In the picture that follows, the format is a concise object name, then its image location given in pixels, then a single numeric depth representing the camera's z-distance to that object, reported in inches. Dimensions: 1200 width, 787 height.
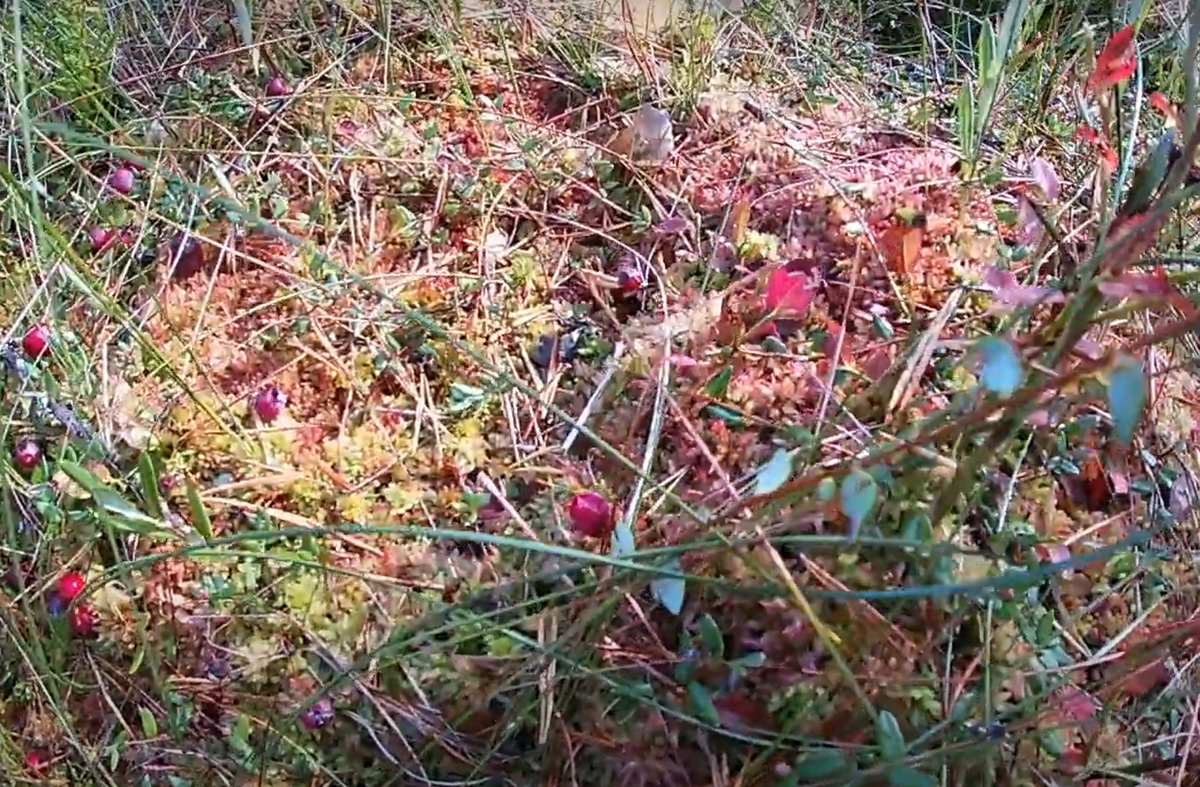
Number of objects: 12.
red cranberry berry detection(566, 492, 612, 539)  14.0
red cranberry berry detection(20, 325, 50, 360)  16.6
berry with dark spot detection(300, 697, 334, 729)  13.6
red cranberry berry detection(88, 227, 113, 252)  18.0
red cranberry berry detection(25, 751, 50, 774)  14.3
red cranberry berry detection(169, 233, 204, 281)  17.8
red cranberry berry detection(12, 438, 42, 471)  15.6
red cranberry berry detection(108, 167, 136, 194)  18.6
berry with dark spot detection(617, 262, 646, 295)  17.2
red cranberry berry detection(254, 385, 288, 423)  16.0
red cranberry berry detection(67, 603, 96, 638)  14.4
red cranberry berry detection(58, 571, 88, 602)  14.6
